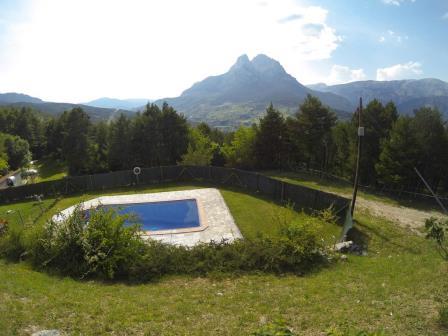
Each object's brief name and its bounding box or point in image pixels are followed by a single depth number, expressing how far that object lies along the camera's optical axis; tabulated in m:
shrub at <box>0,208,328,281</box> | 12.70
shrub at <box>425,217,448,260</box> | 8.00
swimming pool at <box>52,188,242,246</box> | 20.94
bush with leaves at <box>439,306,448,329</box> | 7.35
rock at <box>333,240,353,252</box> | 15.69
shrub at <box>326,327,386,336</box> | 3.95
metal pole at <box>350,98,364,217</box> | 17.34
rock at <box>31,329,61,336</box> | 7.08
